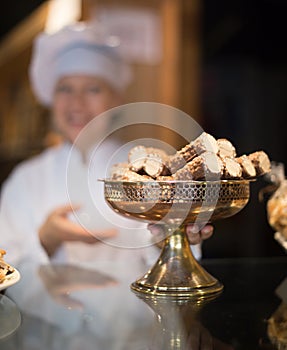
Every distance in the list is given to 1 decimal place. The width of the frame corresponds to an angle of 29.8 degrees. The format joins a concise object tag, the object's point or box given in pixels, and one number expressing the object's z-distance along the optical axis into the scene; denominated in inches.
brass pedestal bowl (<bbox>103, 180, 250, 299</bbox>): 24.1
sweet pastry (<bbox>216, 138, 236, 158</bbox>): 25.3
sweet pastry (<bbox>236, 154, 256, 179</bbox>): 25.9
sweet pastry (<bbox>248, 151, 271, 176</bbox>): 26.4
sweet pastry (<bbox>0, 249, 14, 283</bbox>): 23.4
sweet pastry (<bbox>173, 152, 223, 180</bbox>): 24.0
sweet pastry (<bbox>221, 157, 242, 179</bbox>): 24.8
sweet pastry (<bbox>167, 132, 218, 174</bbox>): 24.5
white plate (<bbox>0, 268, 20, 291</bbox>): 22.6
